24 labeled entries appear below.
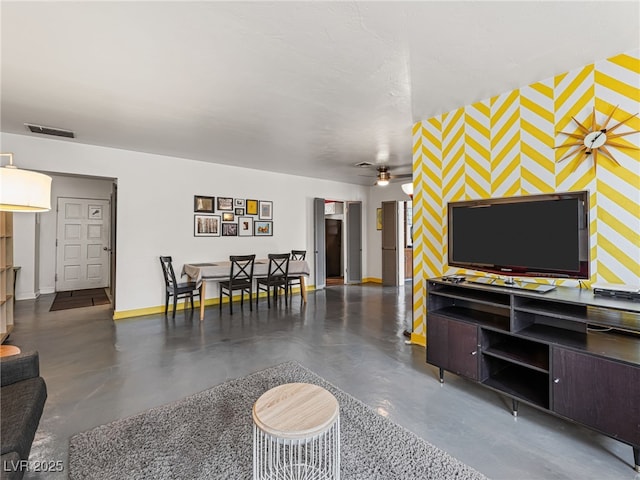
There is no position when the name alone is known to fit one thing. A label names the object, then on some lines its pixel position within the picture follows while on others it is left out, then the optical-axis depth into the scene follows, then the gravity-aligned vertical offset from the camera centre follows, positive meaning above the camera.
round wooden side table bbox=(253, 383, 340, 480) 1.30 -0.79
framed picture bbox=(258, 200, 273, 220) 6.05 +0.72
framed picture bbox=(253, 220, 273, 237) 5.99 +0.34
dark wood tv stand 1.61 -0.69
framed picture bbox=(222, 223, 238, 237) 5.58 +0.30
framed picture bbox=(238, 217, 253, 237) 5.78 +0.37
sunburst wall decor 2.11 +0.77
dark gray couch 1.14 -0.78
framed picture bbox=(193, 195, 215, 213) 5.23 +0.74
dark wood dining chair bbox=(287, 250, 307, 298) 5.97 -0.21
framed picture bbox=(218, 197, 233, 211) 5.50 +0.78
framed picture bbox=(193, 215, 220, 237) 5.25 +0.36
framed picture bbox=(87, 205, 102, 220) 6.84 +0.77
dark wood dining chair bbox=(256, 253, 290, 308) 5.19 -0.54
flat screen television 1.95 +0.08
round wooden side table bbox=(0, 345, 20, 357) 2.18 -0.78
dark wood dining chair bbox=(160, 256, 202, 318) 4.48 -0.63
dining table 4.54 -0.42
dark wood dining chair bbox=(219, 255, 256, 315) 4.71 -0.50
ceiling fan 5.43 +1.36
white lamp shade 1.77 +0.34
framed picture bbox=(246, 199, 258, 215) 5.86 +0.76
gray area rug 1.57 -1.18
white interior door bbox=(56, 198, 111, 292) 6.51 +0.03
